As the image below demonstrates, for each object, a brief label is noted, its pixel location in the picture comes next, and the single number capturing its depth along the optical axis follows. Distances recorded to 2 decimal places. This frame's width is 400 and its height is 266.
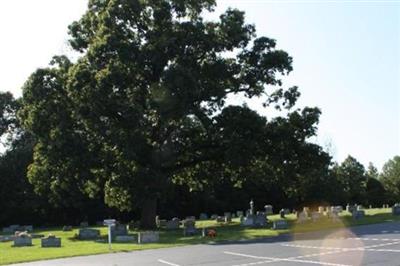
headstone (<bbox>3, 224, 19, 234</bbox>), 45.80
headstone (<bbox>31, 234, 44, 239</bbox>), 36.23
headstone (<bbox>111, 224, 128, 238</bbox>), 31.61
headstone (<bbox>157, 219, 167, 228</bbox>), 40.64
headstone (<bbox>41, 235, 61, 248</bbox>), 28.05
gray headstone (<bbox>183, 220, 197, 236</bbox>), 31.48
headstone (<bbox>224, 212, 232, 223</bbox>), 43.59
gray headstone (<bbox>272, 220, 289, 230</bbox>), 32.21
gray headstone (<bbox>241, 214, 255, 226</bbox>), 35.35
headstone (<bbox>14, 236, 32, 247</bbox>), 29.83
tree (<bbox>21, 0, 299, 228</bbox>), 35.25
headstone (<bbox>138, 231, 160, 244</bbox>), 27.08
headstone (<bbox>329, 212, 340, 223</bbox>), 35.17
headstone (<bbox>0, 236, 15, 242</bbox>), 33.72
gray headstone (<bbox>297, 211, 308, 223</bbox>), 36.07
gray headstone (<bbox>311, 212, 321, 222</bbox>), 36.55
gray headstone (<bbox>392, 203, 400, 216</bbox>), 39.47
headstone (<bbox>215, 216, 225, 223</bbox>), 44.36
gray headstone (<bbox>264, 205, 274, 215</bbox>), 54.35
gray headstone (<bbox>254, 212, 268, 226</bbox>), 34.74
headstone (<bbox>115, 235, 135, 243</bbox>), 28.32
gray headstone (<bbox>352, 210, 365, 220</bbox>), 36.91
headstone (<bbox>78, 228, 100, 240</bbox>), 32.94
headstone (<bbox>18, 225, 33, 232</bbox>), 45.66
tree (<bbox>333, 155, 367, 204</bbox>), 73.75
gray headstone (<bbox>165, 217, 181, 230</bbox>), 38.50
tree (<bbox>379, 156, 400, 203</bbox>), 80.26
